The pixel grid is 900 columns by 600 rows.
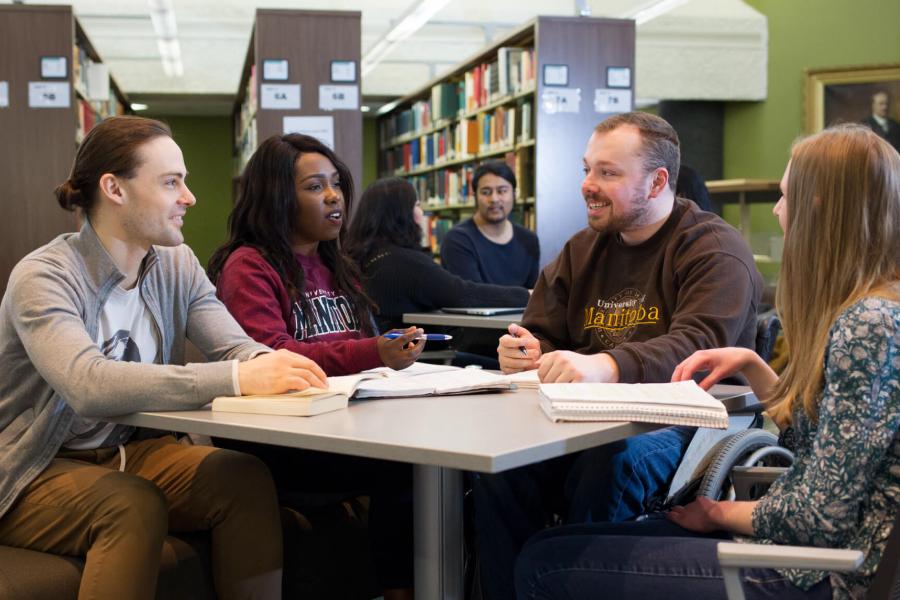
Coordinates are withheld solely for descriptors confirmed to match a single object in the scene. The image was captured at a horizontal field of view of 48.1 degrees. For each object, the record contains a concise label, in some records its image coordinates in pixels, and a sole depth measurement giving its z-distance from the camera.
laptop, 4.01
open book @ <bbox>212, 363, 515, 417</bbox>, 1.69
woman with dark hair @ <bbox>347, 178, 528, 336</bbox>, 4.19
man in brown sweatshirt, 2.06
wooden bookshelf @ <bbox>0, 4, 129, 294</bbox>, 6.32
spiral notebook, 1.56
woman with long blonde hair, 1.35
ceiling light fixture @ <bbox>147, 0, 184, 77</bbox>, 8.33
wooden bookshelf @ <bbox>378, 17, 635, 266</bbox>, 5.91
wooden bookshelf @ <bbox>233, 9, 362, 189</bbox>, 6.29
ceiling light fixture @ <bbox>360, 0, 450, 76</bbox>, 8.31
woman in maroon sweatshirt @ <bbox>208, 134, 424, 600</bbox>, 2.30
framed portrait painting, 9.68
